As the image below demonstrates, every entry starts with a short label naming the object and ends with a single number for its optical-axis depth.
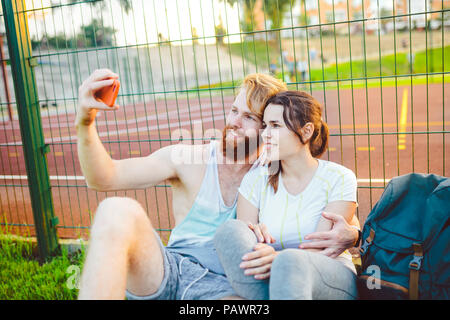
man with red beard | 1.61
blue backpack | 1.68
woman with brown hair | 1.73
